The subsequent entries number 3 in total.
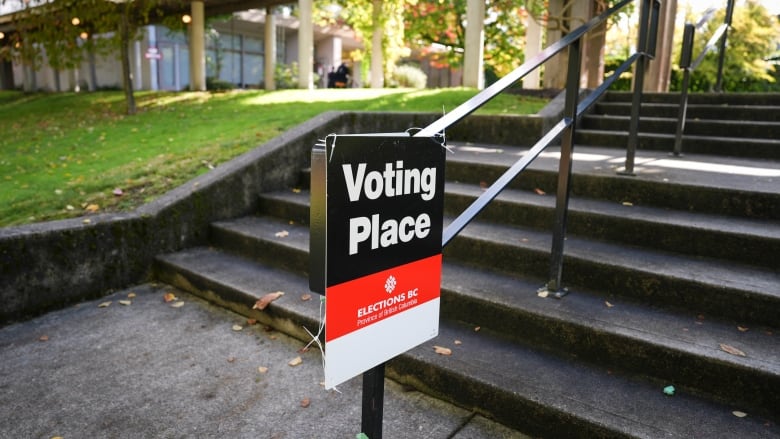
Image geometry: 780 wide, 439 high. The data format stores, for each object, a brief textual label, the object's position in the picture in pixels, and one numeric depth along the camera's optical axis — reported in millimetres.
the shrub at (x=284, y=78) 18856
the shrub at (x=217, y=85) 21188
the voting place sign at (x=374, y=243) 1368
